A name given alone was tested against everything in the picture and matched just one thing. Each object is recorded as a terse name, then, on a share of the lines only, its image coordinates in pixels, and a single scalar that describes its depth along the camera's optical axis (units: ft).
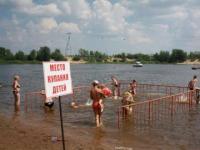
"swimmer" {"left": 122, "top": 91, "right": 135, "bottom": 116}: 38.58
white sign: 17.26
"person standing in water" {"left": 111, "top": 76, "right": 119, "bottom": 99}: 59.21
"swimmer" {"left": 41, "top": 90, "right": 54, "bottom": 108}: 45.84
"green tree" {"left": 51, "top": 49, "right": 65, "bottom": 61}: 375.38
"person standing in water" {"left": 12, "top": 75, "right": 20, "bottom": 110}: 45.37
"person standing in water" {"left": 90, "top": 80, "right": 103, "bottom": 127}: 32.20
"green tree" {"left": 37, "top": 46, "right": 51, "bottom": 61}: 389.33
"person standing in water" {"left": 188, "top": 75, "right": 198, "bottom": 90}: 53.13
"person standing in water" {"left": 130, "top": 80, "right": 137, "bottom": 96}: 57.27
